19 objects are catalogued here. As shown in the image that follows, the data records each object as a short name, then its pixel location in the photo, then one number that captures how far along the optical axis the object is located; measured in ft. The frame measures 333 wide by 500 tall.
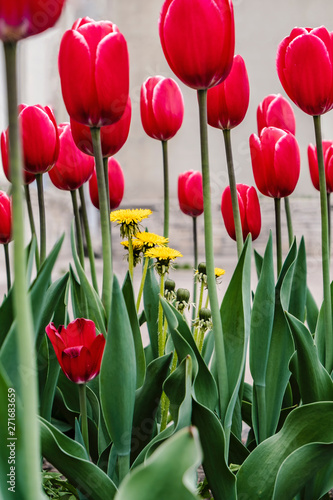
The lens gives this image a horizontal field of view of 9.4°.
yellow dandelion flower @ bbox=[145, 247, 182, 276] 4.18
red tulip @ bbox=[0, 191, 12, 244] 4.37
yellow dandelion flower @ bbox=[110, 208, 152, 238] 4.19
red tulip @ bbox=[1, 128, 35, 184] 4.36
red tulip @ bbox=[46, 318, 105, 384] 3.93
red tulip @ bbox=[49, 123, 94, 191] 4.31
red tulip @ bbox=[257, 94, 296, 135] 4.47
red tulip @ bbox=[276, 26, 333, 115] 4.06
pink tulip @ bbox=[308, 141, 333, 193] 4.54
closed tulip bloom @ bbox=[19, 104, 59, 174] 4.13
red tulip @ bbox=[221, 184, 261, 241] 4.35
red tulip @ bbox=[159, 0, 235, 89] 3.81
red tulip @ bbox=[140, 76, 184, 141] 4.37
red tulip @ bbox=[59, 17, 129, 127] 3.84
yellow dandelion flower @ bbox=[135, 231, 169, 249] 4.23
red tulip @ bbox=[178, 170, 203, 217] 4.71
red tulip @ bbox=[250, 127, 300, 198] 4.28
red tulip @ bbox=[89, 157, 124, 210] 4.55
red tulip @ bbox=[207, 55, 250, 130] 4.15
